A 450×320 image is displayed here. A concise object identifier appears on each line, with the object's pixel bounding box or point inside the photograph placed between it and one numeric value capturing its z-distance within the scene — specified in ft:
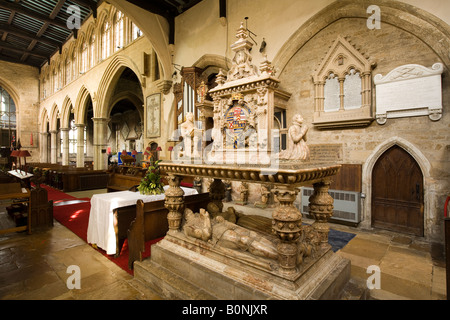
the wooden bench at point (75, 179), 28.19
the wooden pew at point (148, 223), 8.54
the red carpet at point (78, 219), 10.10
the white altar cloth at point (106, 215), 10.02
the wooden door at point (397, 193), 12.92
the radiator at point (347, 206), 14.30
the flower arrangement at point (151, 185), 11.40
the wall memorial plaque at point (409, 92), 11.78
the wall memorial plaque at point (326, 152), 15.24
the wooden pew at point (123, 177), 21.81
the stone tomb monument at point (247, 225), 5.62
